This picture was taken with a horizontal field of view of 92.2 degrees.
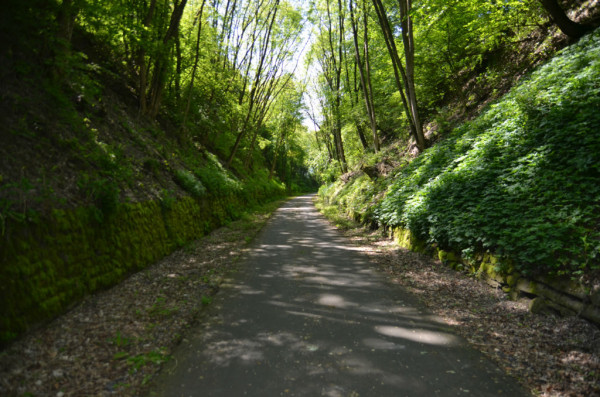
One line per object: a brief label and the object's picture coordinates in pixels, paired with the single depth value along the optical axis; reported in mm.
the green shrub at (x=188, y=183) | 9713
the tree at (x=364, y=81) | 13396
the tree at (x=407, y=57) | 9930
